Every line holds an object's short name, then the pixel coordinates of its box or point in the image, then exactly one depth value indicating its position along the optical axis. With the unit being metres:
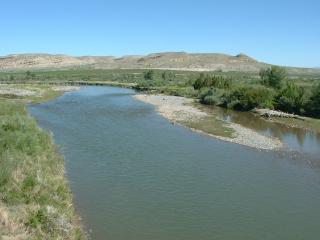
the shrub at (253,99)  51.16
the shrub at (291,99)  47.52
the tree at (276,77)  65.67
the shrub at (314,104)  45.02
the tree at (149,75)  107.26
